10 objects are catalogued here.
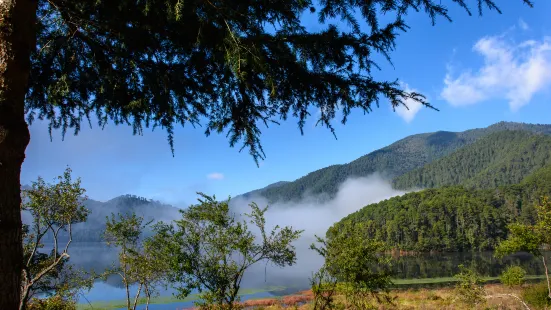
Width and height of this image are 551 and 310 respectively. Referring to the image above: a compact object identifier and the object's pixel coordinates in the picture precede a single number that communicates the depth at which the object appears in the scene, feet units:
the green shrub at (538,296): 58.34
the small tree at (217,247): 34.88
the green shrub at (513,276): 80.02
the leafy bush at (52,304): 46.06
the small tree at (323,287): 36.45
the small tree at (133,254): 59.00
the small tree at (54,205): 41.65
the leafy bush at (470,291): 59.31
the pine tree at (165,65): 6.14
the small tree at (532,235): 49.73
